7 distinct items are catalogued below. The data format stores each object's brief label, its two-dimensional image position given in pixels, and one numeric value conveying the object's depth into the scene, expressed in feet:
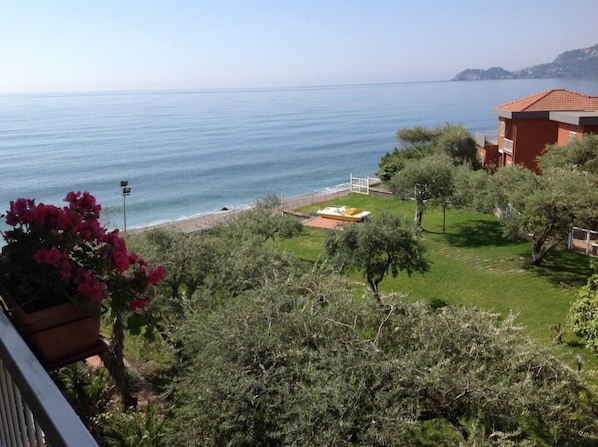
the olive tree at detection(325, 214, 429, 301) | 50.90
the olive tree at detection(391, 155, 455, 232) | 85.71
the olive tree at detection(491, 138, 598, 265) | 58.85
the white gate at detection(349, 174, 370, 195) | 131.09
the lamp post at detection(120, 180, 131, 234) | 65.33
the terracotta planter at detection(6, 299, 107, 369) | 8.42
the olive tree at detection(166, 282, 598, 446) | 19.52
